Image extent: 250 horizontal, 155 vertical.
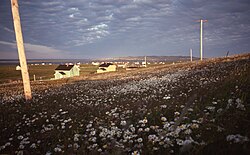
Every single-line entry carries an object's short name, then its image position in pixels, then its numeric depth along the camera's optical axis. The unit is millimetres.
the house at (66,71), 96688
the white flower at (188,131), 4429
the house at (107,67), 122125
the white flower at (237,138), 3332
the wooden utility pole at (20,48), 13672
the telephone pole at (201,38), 45969
